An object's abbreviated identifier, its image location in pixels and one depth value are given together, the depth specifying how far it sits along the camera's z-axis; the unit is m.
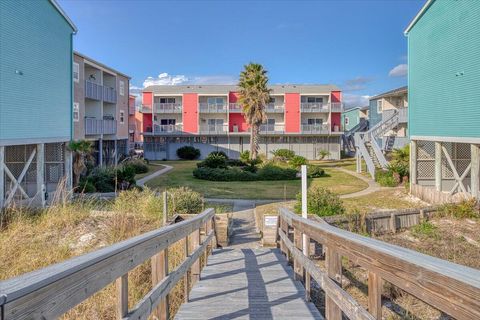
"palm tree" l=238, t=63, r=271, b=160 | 38.47
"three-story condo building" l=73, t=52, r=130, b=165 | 26.34
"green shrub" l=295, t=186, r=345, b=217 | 12.94
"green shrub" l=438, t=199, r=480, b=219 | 13.84
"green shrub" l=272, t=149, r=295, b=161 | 40.29
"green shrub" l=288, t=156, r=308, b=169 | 33.44
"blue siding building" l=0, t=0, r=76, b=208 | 14.73
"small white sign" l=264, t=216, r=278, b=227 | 10.51
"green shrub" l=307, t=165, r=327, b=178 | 30.78
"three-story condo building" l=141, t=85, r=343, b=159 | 49.94
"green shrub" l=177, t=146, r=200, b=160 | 49.53
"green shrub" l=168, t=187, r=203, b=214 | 13.05
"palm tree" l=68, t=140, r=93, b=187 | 20.48
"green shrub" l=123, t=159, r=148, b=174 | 32.78
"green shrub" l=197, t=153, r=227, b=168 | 32.53
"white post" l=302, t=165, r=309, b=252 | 7.36
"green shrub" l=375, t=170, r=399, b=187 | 25.11
